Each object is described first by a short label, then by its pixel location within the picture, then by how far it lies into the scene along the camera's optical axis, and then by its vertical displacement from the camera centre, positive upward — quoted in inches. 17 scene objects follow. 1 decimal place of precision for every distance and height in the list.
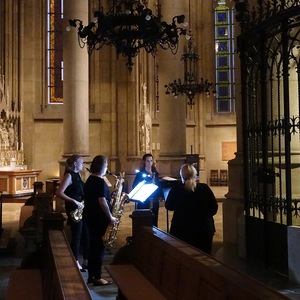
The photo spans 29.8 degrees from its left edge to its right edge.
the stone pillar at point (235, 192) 330.0 -14.6
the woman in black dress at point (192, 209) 235.9 -17.4
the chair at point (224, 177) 933.2 -15.3
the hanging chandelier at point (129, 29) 337.1 +86.1
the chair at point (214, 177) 939.2 -16.0
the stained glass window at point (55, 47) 844.0 +185.4
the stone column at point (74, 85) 541.6 +81.7
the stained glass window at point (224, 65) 968.3 +176.8
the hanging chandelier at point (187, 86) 601.0 +96.2
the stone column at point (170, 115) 593.3 +57.8
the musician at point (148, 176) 366.0 -4.9
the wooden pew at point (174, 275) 121.7 -29.4
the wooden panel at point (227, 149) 954.1 +31.8
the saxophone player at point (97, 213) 246.4 -19.2
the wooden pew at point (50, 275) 125.4 -28.6
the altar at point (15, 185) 682.8 -17.5
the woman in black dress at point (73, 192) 276.7 -11.2
